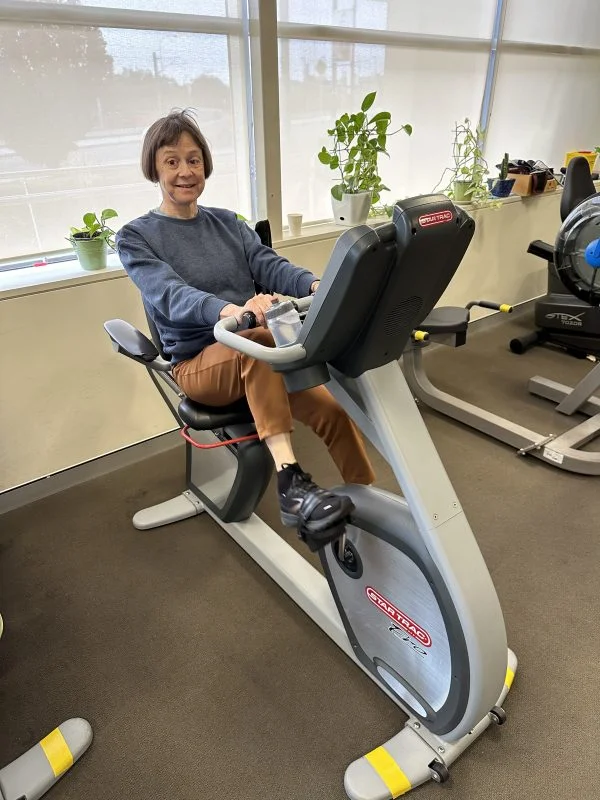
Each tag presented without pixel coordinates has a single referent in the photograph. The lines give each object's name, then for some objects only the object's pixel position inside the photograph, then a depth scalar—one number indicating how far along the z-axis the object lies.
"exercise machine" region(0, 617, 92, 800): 1.30
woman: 1.41
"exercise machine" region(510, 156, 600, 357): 3.19
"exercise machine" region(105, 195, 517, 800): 1.01
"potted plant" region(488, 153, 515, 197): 3.63
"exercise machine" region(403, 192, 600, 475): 2.37
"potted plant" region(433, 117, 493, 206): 3.49
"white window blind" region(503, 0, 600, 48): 3.71
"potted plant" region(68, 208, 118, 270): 2.21
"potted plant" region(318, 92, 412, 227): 2.76
